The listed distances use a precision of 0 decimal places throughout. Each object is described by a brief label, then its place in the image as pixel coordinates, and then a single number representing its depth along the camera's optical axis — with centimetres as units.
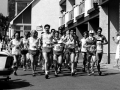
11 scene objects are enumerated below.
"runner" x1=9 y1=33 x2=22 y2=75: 1344
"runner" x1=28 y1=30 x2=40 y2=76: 1267
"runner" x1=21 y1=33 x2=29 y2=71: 1520
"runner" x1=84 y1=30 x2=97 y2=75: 1284
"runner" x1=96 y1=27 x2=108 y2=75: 1278
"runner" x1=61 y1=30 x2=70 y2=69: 1305
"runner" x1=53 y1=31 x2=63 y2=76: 1255
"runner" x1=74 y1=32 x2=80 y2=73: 1320
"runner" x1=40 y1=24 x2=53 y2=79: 1199
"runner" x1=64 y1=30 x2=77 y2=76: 1289
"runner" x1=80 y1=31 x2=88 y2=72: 1462
